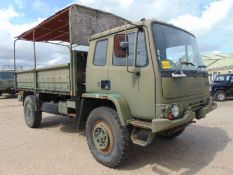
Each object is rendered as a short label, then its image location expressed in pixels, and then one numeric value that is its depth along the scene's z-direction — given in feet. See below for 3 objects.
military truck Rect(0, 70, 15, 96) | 47.67
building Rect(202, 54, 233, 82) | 64.04
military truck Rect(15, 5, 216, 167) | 9.83
